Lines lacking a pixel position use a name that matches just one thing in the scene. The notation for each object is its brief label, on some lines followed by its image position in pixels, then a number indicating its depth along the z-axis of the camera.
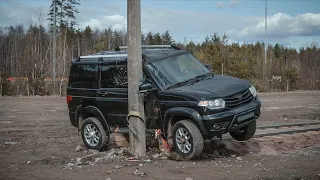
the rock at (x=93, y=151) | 9.62
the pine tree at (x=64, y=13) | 52.98
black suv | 7.81
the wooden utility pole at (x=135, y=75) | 8.54
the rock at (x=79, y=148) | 10.02
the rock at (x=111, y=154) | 8.89
